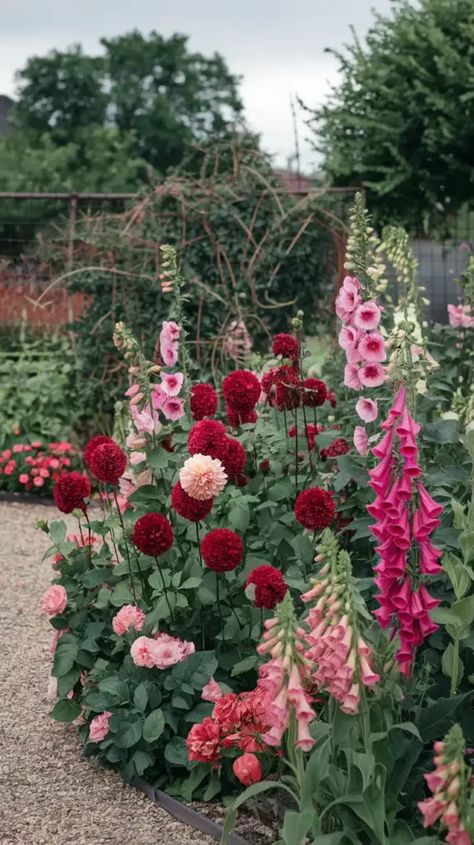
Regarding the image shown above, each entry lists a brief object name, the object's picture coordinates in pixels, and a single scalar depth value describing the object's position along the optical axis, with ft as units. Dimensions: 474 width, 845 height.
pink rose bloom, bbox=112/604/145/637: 10.98
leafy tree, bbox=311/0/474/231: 27.81
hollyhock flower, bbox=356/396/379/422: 10.61
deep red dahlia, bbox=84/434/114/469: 11.33
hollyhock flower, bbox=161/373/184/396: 11.71
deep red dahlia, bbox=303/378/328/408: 11.76
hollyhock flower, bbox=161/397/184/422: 11.94
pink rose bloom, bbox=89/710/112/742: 10.87
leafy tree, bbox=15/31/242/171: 128.36
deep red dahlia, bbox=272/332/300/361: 11.76
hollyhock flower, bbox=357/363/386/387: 10.47
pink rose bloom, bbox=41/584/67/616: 11.63
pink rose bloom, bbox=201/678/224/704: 10.36
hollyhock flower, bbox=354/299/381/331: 10.43
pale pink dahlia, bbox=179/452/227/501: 9.75
